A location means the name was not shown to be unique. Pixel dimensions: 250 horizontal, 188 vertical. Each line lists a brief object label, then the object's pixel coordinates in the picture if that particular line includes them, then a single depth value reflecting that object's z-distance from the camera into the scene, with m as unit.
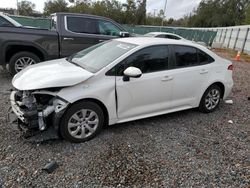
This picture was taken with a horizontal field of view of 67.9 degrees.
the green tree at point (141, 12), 48.73
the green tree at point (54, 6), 48.31
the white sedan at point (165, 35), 11.14
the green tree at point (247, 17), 37.72
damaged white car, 2.54
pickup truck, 4.63
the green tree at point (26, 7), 54.47
